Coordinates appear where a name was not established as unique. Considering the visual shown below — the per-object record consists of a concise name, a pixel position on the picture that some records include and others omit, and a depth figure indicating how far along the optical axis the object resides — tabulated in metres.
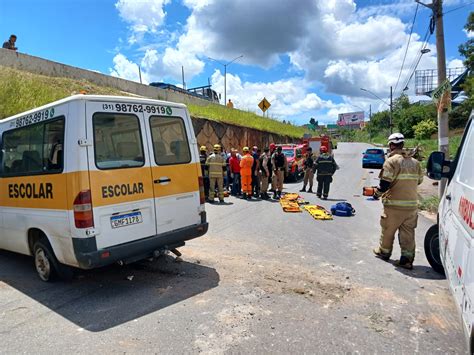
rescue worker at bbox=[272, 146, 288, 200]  12.59
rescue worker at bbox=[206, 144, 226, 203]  11.54
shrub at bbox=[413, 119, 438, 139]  42.81
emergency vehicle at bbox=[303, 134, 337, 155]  22.76
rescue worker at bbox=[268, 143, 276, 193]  12.68
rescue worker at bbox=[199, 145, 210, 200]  11.94
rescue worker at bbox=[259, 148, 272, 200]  12.49
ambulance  2.37
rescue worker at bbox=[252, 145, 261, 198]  12.44
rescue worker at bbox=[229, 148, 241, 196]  12.98
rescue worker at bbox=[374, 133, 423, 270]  5.05
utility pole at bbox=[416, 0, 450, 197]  9.76
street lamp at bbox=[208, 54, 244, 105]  33.47
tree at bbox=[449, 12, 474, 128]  31.82
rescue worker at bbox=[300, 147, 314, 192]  13.69
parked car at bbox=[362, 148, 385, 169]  24.90
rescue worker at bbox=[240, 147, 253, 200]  12.16
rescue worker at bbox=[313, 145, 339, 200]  11.95
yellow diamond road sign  26.33
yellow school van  4.00
